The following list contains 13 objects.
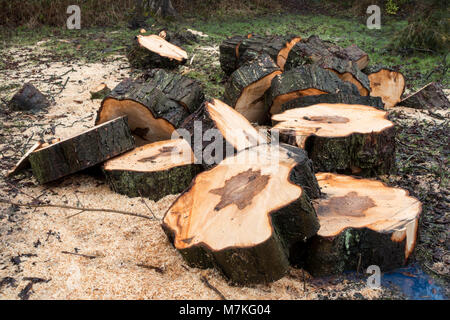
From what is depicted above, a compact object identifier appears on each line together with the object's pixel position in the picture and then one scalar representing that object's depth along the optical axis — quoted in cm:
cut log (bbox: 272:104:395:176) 319
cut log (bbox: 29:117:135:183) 317
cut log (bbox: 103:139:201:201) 312
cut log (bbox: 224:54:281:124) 447
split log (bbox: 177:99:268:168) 291
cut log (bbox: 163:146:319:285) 210
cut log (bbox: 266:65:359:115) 402
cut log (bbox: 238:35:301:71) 575
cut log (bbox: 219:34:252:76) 607
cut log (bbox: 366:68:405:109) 531
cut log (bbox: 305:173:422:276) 230
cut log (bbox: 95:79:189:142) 366
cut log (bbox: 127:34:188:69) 654
